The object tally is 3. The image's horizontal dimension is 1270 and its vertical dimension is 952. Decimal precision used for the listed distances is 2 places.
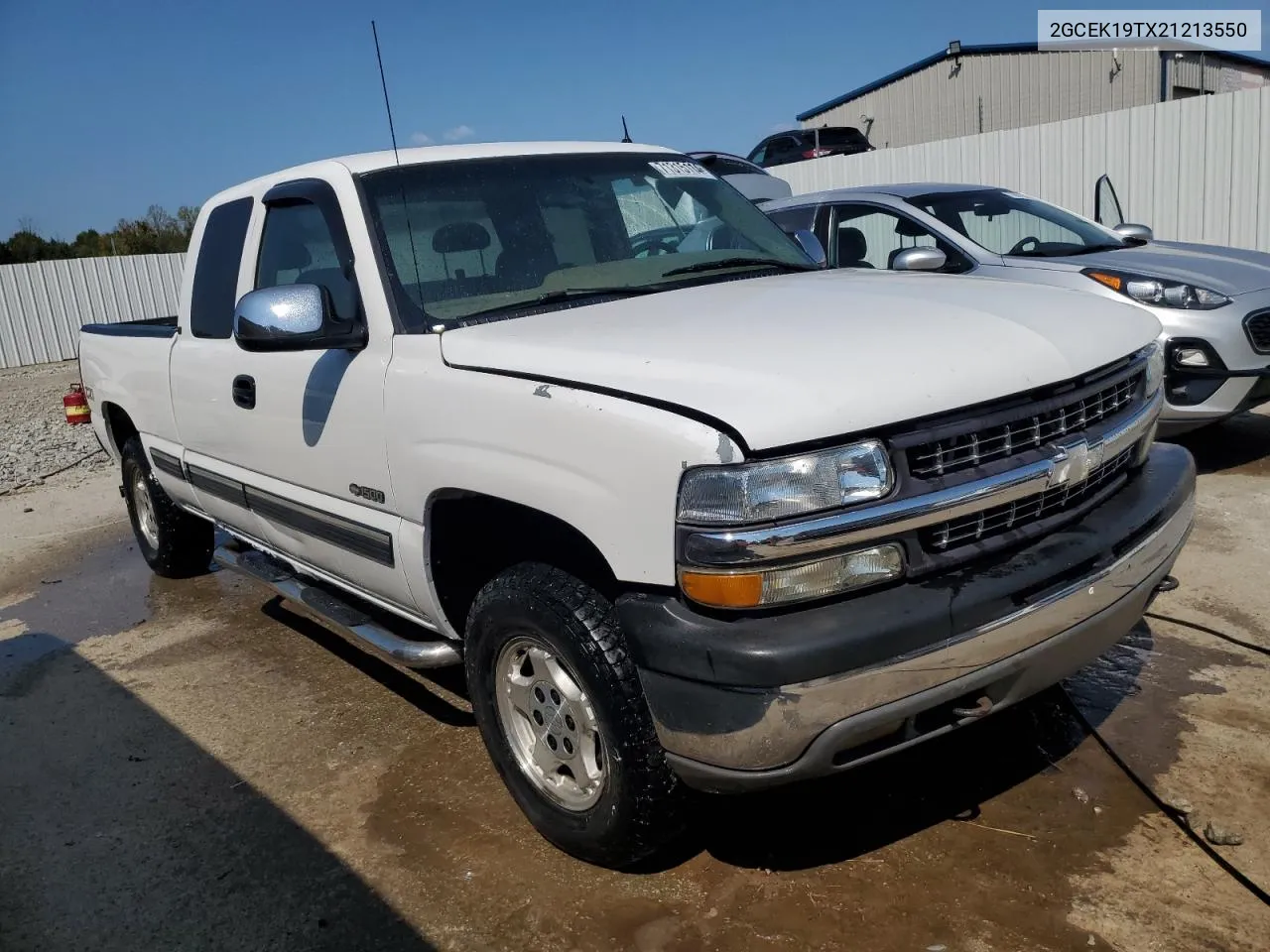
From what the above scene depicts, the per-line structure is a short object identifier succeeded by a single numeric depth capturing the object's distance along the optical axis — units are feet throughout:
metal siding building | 81.87
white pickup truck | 7.45
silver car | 19.60
